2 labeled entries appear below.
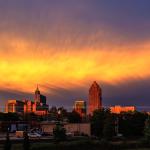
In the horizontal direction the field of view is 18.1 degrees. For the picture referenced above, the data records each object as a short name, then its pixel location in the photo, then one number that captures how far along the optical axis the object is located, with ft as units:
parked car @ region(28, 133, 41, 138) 445.87
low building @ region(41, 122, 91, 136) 544.62
